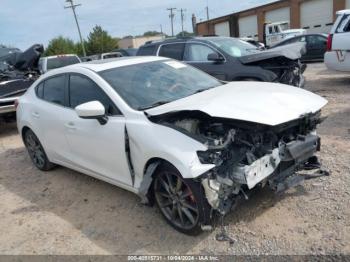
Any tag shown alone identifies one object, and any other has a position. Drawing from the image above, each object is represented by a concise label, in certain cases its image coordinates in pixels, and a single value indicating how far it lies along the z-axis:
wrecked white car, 3.27
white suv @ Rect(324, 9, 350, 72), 9.04
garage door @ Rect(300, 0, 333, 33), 33.88
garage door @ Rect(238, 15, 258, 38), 42.62
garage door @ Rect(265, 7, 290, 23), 38.50
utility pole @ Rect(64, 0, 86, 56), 48.91
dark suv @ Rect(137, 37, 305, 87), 7.27
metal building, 34.06
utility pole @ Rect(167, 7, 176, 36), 74.94
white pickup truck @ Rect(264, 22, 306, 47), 25.17
